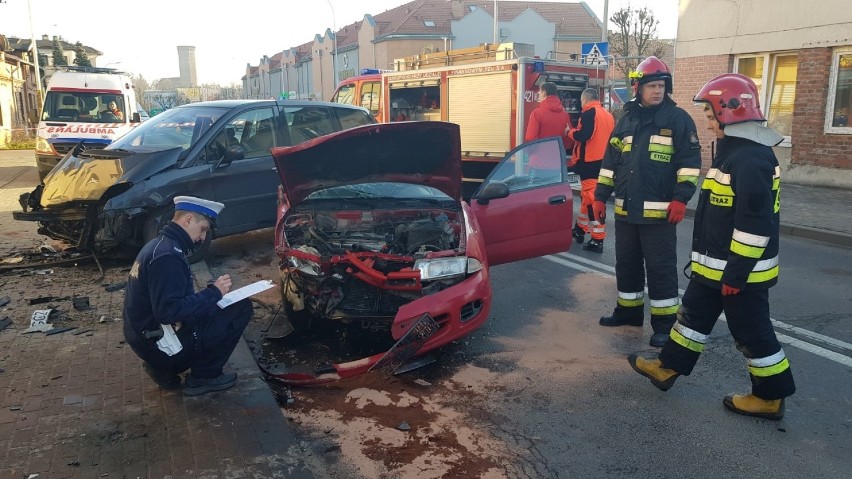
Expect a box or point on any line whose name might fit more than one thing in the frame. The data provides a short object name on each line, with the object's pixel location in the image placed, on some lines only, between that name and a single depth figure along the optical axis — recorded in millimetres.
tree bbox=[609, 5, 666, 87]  27672
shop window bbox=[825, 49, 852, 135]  12195
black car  6562
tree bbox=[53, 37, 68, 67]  44312
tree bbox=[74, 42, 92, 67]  42934
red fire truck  11469
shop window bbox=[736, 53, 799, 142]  13375
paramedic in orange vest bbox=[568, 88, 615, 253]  8008
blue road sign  13188
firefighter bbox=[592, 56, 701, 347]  4750
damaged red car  4367
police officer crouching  3508
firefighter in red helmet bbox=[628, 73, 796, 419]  3570
